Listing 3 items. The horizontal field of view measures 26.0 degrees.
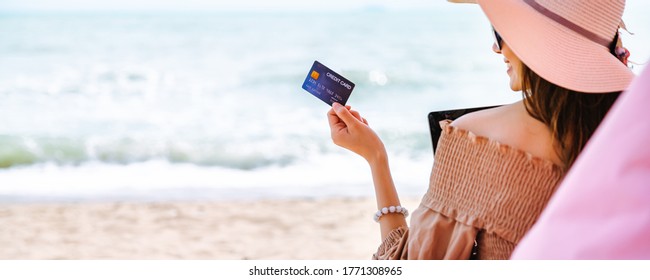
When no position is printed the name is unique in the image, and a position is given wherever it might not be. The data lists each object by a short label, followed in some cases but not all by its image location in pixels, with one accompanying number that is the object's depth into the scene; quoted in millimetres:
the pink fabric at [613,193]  1560
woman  2233
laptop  2464
